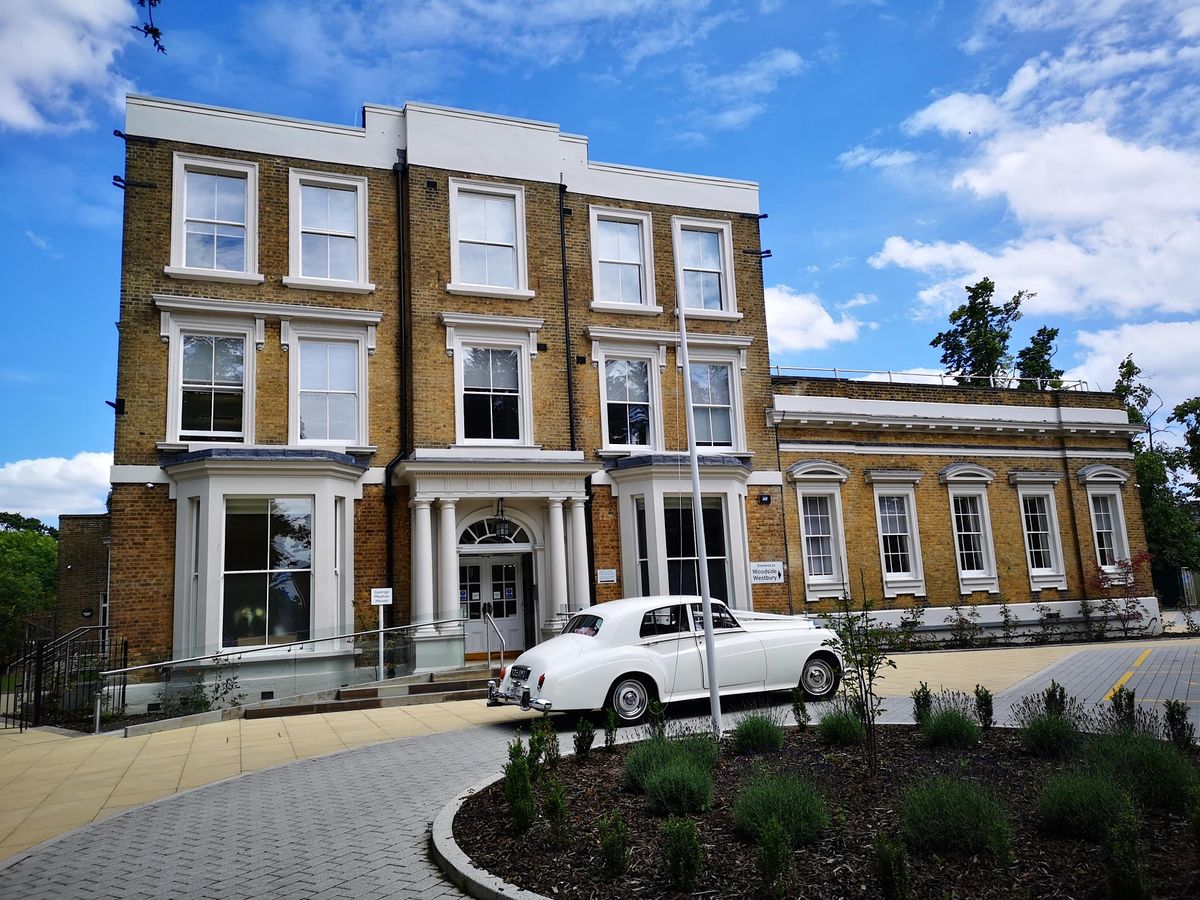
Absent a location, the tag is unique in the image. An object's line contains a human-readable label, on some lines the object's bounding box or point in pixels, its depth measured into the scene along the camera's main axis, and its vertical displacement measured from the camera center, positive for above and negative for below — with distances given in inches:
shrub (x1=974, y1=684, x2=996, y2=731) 339.3 -52.1
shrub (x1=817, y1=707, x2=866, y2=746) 322.7 -54.2
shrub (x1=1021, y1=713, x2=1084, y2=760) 284.8 -54.2
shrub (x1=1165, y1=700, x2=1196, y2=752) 273.6 -51.6
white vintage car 418.3 -34.2
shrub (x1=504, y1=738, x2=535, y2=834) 233.3 -53.5
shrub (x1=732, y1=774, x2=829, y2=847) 212.5 -55.9
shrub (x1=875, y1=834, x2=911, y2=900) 165.6 -55.8
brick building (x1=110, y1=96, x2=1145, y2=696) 625.0 +163.6
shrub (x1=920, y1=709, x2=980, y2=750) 309.9 -54.3
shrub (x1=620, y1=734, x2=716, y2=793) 271.1 -52.5
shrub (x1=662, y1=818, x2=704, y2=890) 187.9 -57.4
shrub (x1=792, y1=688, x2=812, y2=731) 363.6 -53.1
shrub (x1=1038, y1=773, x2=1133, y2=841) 203.0 -55.5
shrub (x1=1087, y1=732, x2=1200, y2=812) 223.3 -53.4
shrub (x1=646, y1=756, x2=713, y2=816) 245.4 -56.5
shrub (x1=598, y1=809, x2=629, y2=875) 198.2 -57.8
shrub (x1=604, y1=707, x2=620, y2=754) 336.2 -53.5
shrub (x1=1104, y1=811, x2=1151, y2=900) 160.9 -56.0
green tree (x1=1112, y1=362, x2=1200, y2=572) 1316.4 +110.1
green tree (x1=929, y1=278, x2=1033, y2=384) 1461.6 +414.2
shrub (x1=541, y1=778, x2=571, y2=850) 222.7 -56.5
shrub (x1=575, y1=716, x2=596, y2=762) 324.2 -53.9
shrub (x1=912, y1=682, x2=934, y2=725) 333.8 -48.8
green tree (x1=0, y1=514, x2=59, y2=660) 1566.2 +111.1
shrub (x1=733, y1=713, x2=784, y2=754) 315.3 -53.9
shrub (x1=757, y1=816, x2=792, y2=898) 177.2 -55.9
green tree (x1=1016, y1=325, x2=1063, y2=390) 1481.3 +372.7
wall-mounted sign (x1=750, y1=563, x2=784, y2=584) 786.8 +12.9
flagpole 360.6 +12.2
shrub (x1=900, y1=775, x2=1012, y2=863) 199.2 -56.2
